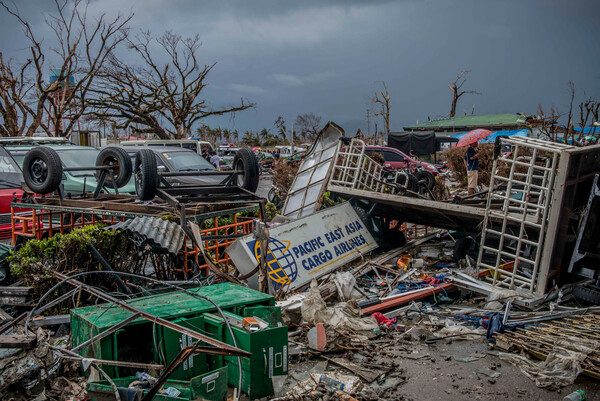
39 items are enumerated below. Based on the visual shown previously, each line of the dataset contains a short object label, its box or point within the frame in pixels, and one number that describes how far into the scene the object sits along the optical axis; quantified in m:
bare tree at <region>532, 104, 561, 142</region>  16.71
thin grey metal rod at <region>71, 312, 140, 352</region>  3.91
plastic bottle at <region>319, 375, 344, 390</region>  4.63
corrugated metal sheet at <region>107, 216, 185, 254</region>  6.16
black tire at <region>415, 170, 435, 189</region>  14.55
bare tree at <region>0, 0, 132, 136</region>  19.42
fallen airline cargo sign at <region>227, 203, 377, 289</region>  7.66
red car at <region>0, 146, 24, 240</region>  9.35
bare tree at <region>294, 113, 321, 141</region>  65.85
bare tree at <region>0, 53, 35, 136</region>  19.30
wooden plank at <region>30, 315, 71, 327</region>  5.69
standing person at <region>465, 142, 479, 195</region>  13.34
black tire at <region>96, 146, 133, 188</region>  8.37
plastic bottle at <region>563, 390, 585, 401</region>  4.51
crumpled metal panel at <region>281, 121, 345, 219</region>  11.23
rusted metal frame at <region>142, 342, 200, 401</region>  3.15
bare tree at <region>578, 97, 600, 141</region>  20.45
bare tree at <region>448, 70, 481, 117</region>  44.52
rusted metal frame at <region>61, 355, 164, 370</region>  3.61
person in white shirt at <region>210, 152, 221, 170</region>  22.86
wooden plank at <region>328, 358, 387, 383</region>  4.99
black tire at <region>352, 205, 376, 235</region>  10.52
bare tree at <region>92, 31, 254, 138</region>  27.03
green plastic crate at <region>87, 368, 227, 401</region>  3.52
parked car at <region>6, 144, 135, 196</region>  10.58
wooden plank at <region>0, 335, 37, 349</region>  3.89
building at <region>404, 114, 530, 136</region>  35.03
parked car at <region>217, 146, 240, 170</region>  30.49
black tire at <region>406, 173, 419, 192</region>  13.05
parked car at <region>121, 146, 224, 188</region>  11.27
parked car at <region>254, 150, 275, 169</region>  32.03
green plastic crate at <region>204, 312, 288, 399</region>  4.28
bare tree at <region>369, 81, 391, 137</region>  42.40
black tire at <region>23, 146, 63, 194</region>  7.76
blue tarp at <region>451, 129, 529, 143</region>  24.14
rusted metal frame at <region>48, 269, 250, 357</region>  3.46
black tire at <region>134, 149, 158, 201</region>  7.25
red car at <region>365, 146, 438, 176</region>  22.86
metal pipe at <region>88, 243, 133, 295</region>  6.09
